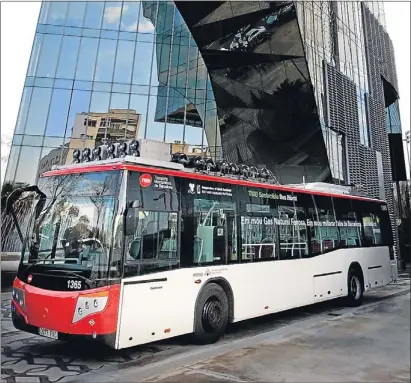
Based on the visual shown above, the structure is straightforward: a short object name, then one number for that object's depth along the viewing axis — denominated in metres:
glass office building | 21.03
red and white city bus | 5.13
